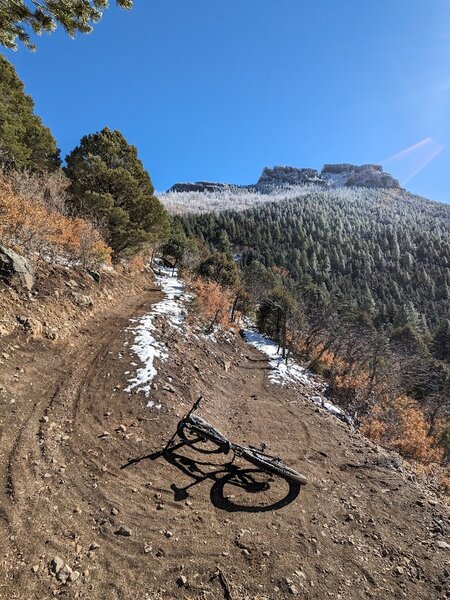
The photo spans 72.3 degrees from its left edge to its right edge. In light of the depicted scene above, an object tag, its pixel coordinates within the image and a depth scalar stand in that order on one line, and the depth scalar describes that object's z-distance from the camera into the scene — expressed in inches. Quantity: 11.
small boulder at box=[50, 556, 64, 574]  171.9
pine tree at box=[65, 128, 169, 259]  773.3
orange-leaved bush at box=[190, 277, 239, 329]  822.2
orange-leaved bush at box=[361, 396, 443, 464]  684.7
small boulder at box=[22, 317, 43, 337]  383.6
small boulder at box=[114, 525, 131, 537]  207.5
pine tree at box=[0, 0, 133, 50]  183.9
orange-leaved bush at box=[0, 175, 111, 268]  473.4
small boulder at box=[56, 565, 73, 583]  169.3
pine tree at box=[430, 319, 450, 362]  2396.7
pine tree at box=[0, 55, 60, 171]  730.2
